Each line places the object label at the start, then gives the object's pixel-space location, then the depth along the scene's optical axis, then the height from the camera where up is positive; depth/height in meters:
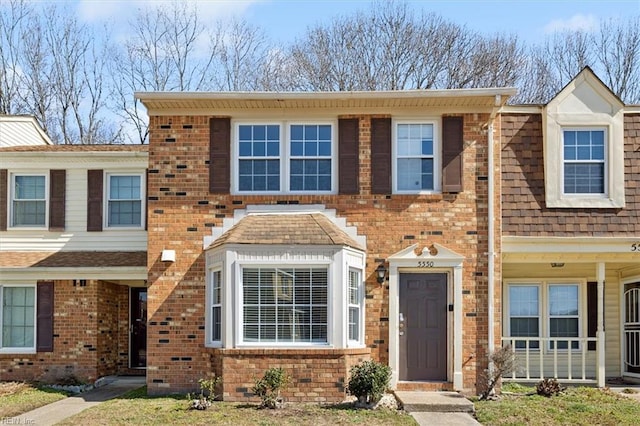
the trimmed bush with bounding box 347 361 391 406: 11.78 -1.78
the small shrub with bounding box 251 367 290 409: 11.98 -1.92
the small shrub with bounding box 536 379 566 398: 13.12 -2.07
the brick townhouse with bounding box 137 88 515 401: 13.51 +1.10
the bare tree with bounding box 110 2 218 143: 30.95 +7.64
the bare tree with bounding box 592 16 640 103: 30.41 +8.23
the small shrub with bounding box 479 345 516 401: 12.88 -1.63
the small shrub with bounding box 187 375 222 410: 11.91 -2.11
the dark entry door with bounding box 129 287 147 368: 17.48 -1.42
